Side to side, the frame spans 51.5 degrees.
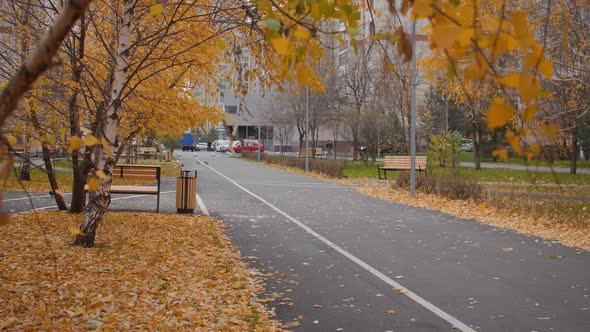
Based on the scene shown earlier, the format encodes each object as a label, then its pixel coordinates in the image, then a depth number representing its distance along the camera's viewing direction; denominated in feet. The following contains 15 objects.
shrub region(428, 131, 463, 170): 87.35
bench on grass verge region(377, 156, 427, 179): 83.95
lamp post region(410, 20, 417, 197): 57.00
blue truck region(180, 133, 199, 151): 282.34
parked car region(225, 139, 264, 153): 222.85
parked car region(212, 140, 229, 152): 266.36
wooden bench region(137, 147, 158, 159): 158.40
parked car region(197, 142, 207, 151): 301.65
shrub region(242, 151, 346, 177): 91.81
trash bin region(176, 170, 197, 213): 43.91
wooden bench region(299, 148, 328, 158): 155.77
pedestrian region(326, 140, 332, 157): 171.98
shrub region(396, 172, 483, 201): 52.37
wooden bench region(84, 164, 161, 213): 49.53
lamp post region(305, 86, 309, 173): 106.63
